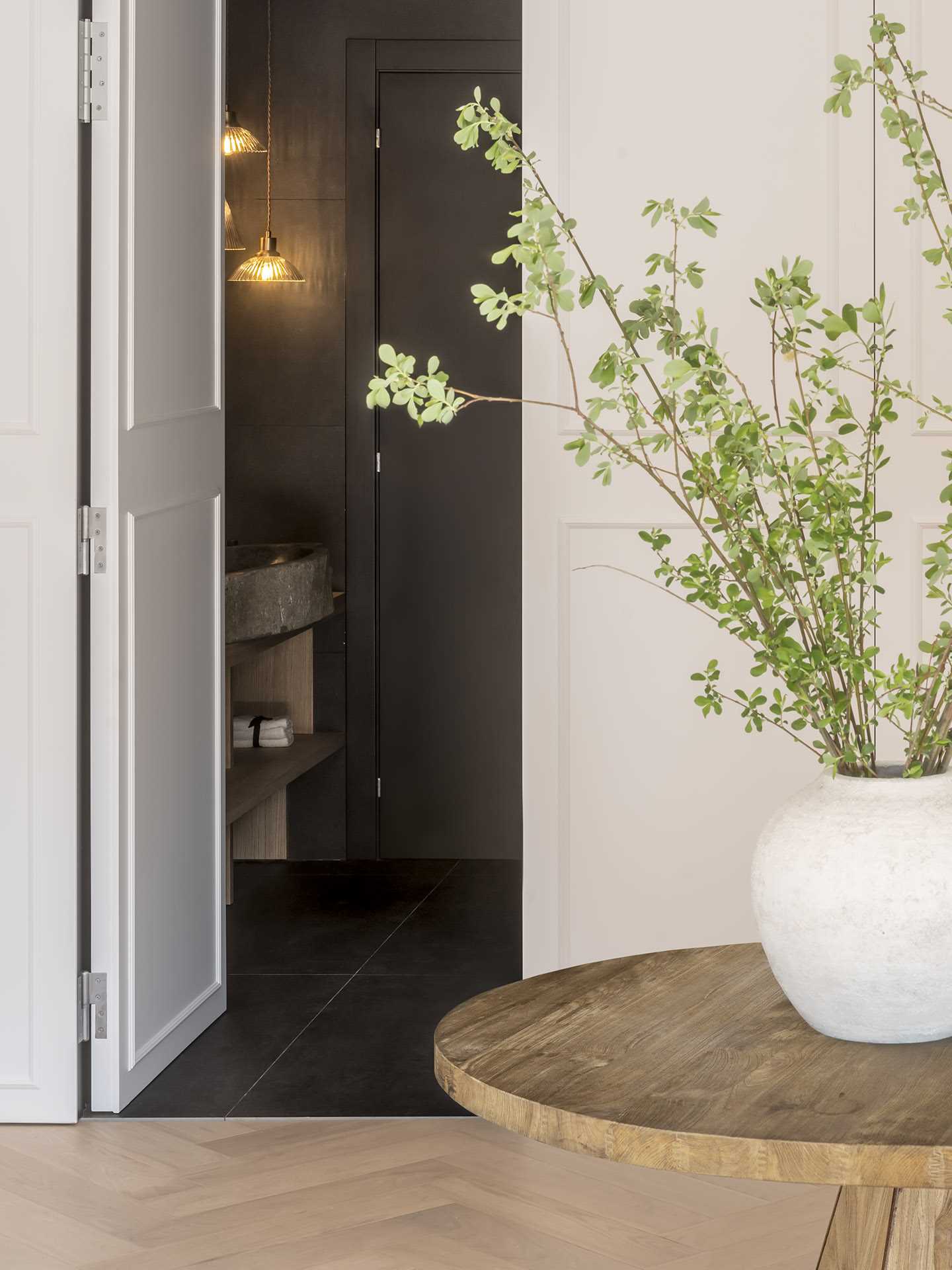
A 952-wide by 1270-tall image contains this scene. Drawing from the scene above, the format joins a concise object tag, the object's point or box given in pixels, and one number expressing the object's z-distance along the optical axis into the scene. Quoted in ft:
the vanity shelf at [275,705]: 14.99
